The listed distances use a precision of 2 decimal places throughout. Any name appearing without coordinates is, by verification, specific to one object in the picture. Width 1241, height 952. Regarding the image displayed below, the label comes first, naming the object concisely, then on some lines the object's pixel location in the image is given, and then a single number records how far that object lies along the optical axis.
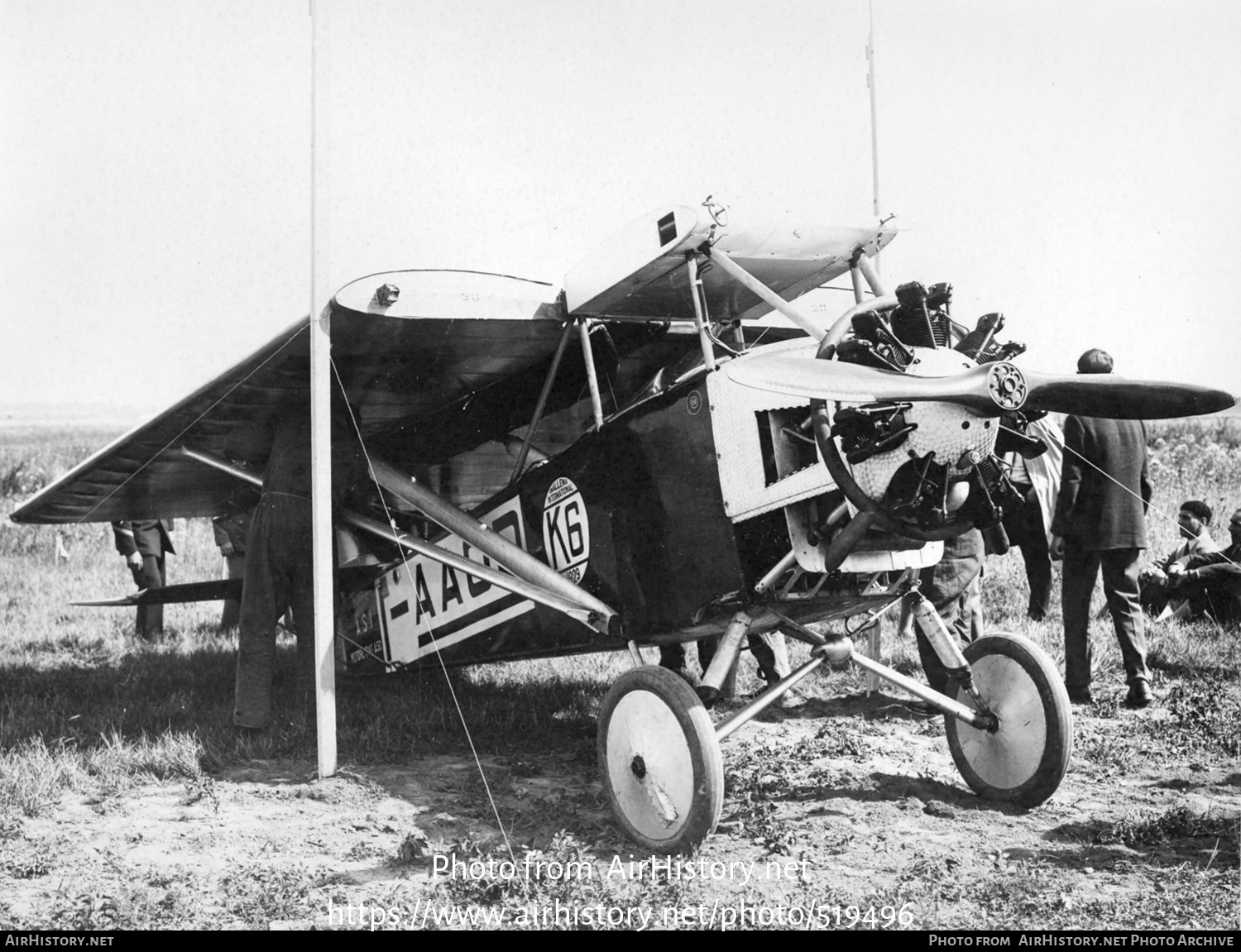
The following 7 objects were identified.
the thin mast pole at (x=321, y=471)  5.50
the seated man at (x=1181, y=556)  9.31
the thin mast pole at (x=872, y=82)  6.62
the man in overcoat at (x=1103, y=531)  6.81
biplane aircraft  3.99
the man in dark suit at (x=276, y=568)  6.57
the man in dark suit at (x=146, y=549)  11.38
